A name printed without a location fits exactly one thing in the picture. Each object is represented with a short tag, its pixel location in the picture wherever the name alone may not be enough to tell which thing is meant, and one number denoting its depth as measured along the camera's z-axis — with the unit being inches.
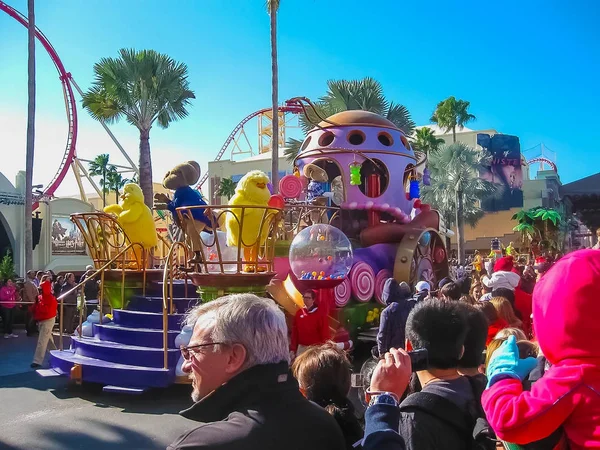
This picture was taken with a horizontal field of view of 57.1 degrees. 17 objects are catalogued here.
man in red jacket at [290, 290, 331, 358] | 232.4
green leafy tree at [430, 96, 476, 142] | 1519.4
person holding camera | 67.6
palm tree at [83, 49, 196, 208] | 745.0
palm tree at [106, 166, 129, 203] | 1700.3
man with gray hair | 61.7
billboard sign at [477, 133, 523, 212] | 1830.7
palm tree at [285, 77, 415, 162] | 790.5
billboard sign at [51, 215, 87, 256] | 1002.7
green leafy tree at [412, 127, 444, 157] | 1266.0
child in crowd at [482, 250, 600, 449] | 61.0
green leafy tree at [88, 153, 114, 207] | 1679.4
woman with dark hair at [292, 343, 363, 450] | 85.4
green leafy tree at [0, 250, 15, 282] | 557.3
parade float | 259.6
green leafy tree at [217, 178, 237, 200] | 1467.8
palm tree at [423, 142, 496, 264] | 1445.6
